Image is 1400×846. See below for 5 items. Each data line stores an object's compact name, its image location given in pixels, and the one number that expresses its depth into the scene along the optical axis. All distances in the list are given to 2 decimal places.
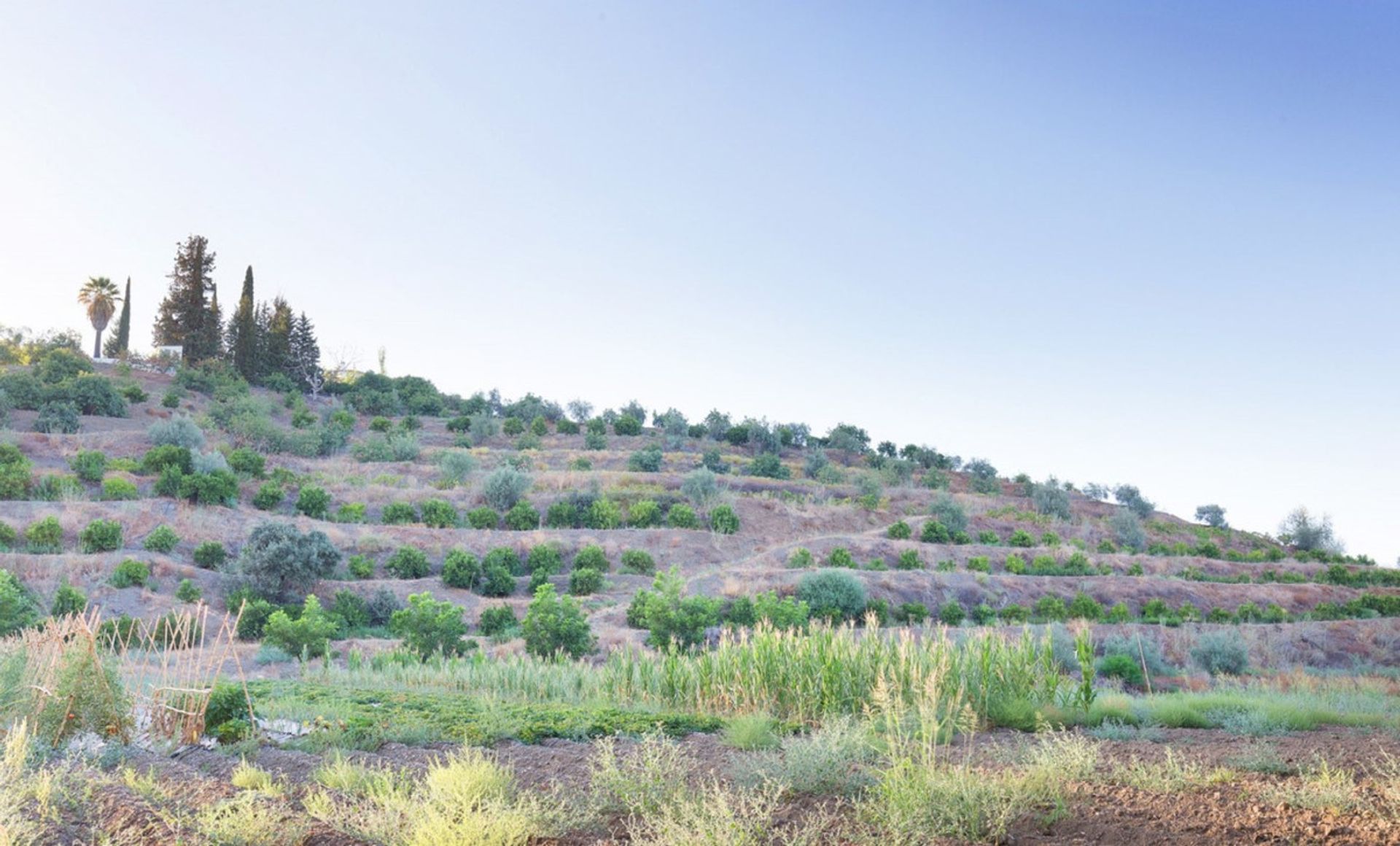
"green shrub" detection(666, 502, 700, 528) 27.91
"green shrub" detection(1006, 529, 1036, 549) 29.72
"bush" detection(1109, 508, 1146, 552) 34.06
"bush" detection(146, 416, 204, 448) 29.92
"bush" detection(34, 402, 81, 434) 32.88
